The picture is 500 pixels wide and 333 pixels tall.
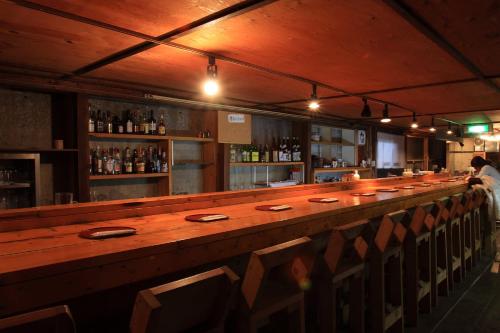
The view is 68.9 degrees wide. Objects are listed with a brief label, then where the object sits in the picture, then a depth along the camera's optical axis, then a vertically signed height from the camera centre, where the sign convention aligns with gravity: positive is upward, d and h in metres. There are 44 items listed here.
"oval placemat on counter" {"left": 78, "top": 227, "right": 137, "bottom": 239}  1.71 -0.34
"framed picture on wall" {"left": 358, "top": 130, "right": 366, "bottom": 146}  7.94 +0.54
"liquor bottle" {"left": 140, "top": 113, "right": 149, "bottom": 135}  4.19 +0.39
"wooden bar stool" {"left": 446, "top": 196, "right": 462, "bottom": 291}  3.83 -0.91
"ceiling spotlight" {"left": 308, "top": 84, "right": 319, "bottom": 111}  3.57 +0.63
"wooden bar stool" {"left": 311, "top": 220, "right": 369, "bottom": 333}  2.05 -0.66
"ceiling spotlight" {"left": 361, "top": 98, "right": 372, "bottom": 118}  4.17 +0.58
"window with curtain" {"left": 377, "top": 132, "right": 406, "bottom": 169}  9.16 +0.28
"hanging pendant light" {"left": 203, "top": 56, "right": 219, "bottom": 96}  2.55 +0.60
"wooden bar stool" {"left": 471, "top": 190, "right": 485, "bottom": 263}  4.75 -0.85
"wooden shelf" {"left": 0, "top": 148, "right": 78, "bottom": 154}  3.13 +0.11
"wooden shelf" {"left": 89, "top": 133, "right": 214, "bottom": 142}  3.79 +0.28
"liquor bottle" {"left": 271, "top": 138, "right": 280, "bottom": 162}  5.93 +0.10
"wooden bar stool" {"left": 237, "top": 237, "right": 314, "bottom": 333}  1.47 -0.60
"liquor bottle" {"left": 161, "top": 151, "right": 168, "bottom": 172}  4.34 +0.00
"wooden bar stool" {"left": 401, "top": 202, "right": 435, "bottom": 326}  3.01 -0.84
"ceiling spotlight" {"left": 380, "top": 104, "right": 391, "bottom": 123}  4.80 +0.64
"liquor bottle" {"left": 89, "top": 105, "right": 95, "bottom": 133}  3.74 +0.42
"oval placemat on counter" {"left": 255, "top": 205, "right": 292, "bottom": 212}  2.58 -0.33
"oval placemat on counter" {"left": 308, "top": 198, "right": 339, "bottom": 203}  3.10 -0.33
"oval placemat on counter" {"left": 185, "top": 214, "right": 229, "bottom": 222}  2.14 -0.34
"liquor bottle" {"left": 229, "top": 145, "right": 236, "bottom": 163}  5.42 +0.12
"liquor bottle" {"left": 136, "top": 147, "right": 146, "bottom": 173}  4.11 -0.01
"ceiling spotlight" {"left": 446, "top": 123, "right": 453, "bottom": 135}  7.68 +0.64
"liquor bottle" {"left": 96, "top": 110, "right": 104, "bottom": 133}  3.82 +0.41
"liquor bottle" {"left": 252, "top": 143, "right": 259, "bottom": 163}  5.59 +0.09
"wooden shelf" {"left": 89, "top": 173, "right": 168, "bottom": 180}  3.72 -0.15
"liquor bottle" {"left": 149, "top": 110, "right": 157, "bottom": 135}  4.23 +0.41
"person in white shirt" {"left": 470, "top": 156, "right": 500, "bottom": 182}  5.30 -0.10
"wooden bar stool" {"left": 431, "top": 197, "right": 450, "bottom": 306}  3.41 -0.90
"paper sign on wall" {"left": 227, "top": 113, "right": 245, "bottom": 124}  5.05 +0.62
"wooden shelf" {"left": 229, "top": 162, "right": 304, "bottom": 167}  5.16 -0.03
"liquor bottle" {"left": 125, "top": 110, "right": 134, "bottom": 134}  4.05 +0.40
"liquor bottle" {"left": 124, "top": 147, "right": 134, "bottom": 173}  4.02 -0.01
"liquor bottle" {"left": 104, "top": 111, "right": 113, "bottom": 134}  3.89 +0.39
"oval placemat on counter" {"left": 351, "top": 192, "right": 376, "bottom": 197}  3.61 -0.33
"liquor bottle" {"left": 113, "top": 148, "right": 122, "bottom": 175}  3.92 -0.01
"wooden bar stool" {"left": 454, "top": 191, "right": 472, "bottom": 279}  4.24 -0.84
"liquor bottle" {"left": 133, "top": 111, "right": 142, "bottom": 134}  4.15 +0.44
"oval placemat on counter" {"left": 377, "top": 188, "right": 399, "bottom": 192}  4.18 -0.33
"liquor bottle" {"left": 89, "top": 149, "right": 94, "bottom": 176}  3.74 -0.01
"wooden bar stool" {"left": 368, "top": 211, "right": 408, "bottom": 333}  2.50 -0.83
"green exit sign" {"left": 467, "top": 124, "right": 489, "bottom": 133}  7.71 +0.72
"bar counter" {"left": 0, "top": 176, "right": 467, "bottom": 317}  1.27 -0.35
